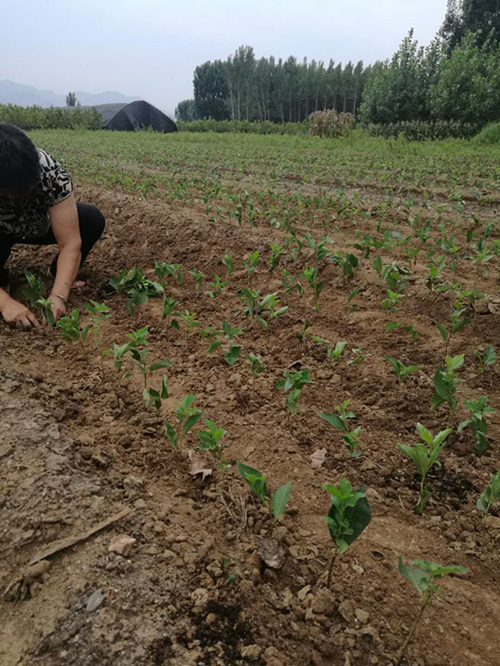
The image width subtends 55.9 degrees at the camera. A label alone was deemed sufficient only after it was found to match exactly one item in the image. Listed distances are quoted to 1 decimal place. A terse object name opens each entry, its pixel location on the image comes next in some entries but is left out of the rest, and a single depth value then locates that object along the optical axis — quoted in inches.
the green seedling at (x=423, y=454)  61.7
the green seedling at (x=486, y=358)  88.2
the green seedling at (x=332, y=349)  94.4
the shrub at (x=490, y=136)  577.5
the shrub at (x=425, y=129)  787.4
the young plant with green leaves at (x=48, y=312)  104.2
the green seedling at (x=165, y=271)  129.2
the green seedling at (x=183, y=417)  70.1
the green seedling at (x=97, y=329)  100.1
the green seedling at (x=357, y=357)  95.5
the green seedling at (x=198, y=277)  126.8
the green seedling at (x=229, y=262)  136.4
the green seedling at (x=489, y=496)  59.2
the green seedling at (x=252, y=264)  131.6
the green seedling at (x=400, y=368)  83.9
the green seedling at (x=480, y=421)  70.0
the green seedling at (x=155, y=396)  78.3
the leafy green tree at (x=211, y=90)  2356.1
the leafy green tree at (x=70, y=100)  2257.4
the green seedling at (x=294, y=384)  77.4
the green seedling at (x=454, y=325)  94.8
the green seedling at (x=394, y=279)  118.1
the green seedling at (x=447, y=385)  75.7
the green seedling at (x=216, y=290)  121.2
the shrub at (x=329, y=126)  775.7
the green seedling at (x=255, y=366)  87.1
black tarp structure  1177.4
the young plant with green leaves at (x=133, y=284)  129.1
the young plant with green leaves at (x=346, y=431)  69.1
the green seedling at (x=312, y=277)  117.3
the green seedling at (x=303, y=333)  102.7
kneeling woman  101.6
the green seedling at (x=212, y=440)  66.5
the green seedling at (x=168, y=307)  110.6
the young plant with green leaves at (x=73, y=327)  97.8
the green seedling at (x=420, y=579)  43.9
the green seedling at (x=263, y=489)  56.0
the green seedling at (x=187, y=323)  104.2
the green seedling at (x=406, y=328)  100.5
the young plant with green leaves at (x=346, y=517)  49.6
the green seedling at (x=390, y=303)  112.8
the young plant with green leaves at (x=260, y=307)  108.4
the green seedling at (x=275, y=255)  138.1
